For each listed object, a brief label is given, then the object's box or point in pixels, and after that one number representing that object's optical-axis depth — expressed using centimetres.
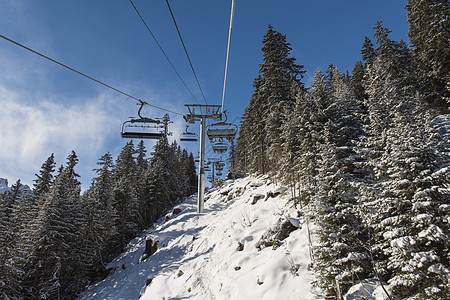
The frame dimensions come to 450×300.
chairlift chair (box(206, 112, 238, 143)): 1991
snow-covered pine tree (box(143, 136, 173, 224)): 3800
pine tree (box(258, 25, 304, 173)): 2181
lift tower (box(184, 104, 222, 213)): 2150
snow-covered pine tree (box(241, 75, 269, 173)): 3020
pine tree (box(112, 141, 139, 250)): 2948
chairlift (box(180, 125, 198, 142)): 2516
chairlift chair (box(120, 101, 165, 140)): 1538
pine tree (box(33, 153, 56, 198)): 3238
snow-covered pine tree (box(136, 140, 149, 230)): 3564
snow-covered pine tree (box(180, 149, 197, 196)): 5871
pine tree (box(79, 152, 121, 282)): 2389
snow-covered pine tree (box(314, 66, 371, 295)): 664
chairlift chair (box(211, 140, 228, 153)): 3001
